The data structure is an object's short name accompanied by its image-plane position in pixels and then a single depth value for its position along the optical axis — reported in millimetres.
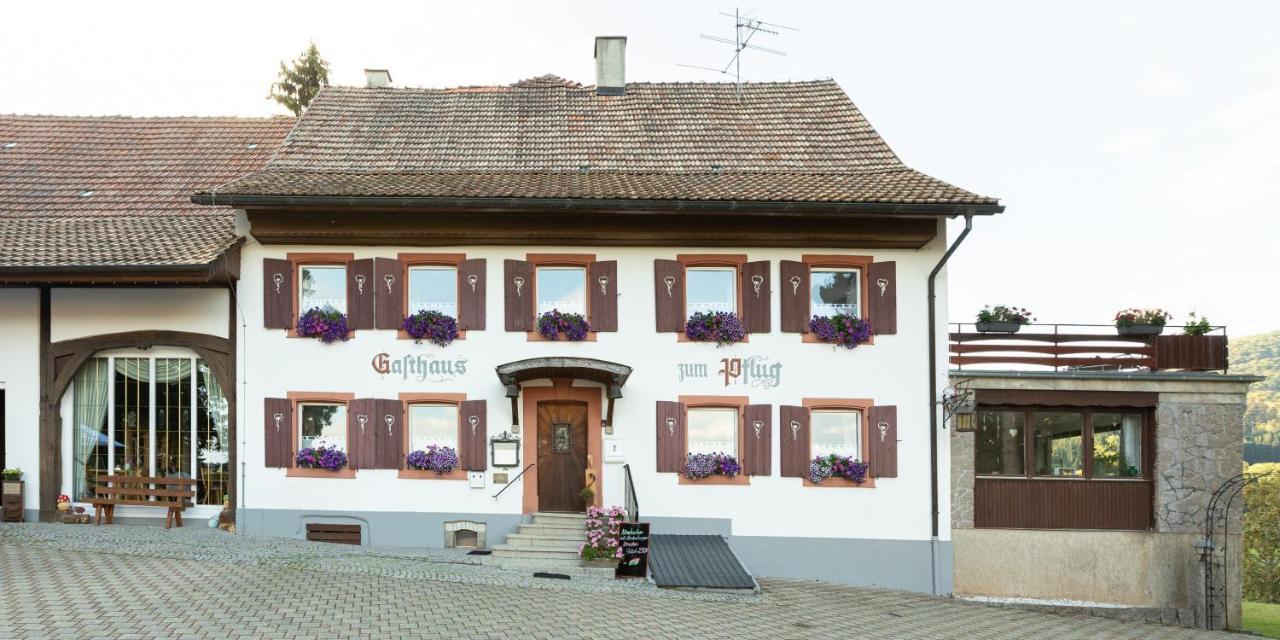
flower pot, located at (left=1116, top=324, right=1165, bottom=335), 13930
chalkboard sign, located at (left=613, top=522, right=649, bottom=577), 11414
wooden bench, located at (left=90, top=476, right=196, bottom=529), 13297
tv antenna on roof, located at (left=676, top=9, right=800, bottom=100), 16938
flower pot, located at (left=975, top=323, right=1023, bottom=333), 13906
